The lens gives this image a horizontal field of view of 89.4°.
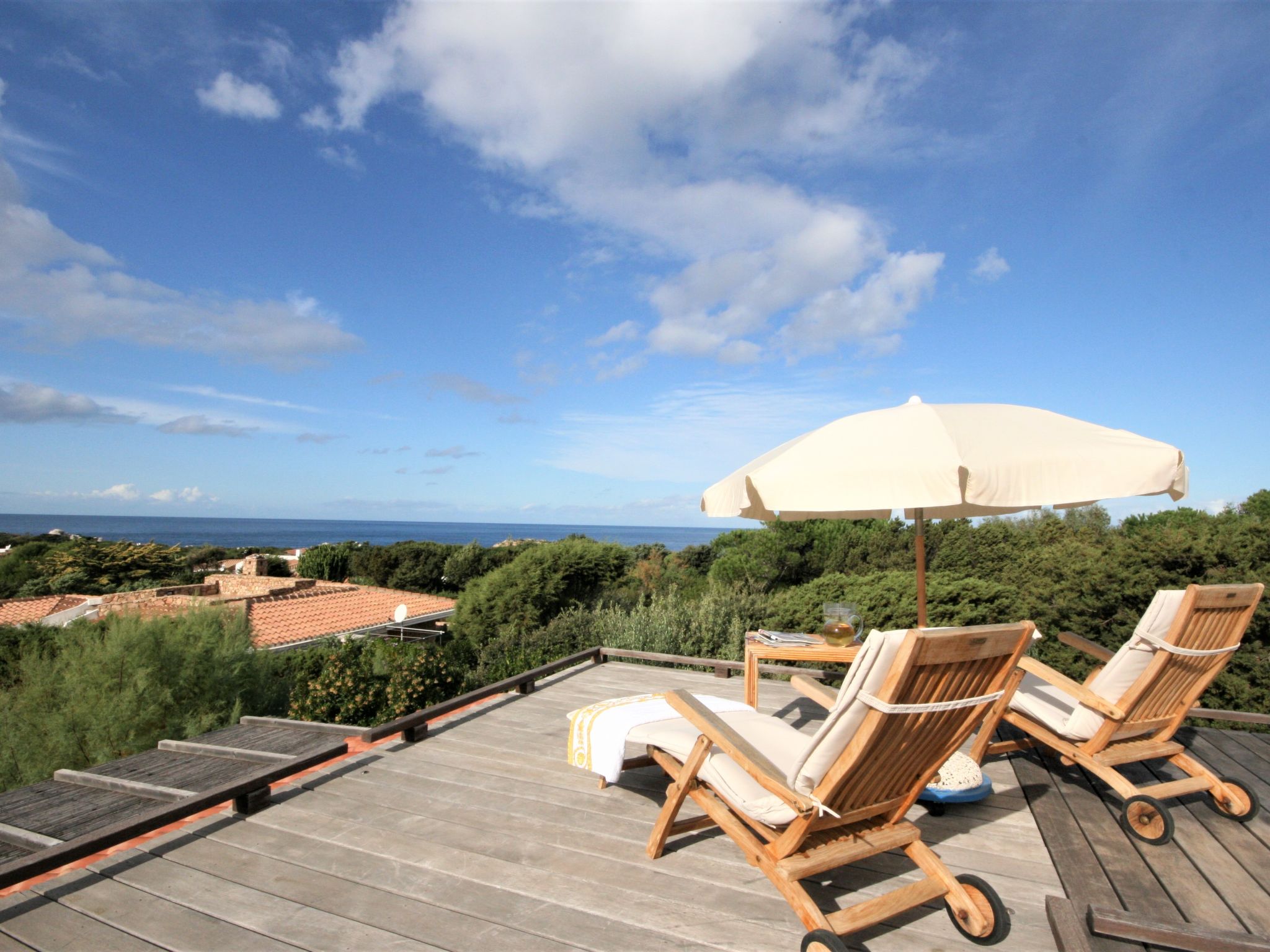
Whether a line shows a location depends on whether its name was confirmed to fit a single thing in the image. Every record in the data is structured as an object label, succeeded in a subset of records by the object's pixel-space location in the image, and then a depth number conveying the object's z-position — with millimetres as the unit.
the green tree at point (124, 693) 5801
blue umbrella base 2680
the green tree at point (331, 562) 33125
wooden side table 3244
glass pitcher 3412
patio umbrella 2494
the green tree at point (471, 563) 26328
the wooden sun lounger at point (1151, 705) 2574
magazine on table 3648
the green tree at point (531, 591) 13203
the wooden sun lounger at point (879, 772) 1795
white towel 2639
